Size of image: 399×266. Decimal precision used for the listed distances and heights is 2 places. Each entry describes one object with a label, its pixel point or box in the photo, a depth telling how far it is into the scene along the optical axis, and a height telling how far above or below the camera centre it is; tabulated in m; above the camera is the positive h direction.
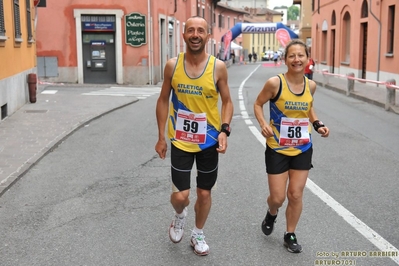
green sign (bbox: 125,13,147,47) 28.00 +0.99
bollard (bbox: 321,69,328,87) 27.53 -1.41
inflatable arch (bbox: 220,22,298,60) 40.91 +1.50
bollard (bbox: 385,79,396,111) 16.38 -1.35
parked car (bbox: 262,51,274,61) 92.99 -1.08
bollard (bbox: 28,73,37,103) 17.19 -1.02
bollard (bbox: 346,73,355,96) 22.12 -1.36
